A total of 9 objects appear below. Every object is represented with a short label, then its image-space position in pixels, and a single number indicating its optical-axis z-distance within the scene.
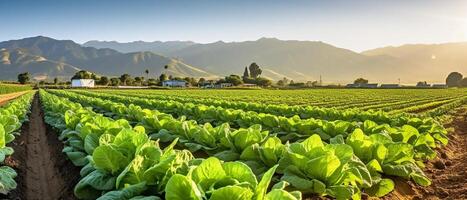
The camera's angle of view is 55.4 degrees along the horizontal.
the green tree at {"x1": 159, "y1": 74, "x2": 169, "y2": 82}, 125.80
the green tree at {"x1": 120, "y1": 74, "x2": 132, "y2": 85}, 120.83
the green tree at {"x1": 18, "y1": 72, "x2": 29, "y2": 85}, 111.31
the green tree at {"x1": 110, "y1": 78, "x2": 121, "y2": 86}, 114.94
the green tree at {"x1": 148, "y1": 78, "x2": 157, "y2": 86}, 117.54
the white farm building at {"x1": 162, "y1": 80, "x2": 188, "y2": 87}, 116.62
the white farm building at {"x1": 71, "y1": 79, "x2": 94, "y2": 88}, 102.82
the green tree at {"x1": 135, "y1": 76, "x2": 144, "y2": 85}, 121.38
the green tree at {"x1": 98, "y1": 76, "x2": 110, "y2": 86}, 115.81
